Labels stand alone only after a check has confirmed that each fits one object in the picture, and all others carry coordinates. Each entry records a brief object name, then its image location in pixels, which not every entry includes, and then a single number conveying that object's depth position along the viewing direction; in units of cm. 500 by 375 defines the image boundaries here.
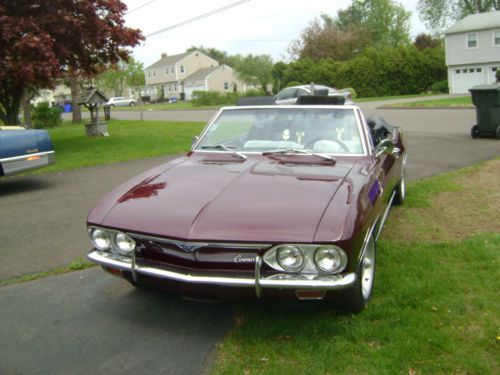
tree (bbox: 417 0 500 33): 5219
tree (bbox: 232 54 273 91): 6360
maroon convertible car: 286
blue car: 769
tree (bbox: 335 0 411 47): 6612
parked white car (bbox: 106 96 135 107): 5745
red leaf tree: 1152
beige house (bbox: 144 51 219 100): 7462
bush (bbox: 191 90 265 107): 4291
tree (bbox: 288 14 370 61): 5003
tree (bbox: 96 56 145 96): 5432
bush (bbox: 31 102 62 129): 2620
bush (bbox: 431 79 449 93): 3925
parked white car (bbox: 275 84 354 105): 2180
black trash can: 1166
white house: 3641
